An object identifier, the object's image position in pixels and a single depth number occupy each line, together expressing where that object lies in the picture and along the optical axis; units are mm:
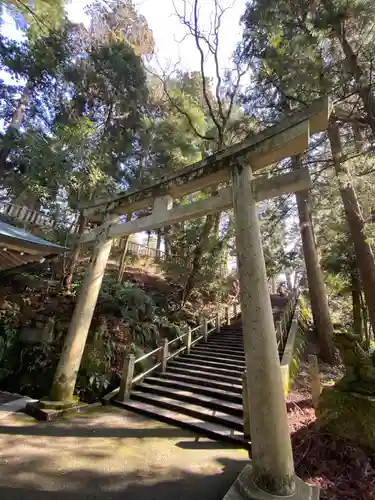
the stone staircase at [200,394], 4492
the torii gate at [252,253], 2553
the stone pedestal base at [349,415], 3463
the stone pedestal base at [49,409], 4195
